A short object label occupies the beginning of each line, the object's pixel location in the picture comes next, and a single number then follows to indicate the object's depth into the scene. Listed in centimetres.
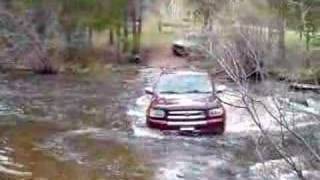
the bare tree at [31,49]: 3662
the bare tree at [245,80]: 580
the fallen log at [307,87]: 2581
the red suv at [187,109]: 1780
